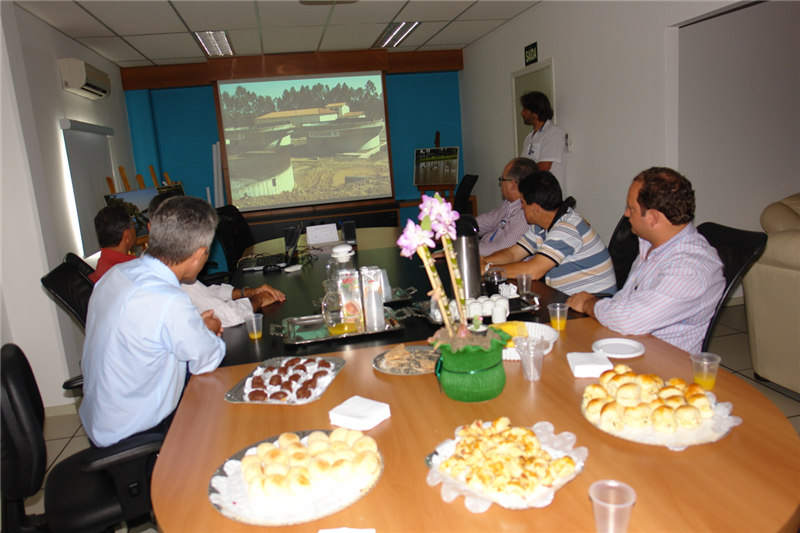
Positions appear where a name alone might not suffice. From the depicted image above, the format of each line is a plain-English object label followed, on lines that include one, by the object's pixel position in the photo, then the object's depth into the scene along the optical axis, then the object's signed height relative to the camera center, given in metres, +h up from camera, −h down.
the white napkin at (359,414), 1.29 -0.56
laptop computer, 3.53 -0.48
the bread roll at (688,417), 1.14 -0.55
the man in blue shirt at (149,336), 1.61 -0.41
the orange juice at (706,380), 1.36 -0.57
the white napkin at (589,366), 1.47 -0.55
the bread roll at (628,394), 1.21 -0.53
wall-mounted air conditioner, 4.71 +1.14
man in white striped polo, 2.59 -0.44
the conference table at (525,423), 0.94 -0.60
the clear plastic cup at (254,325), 2.03 -0.51
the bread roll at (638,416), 1.17 -0.56
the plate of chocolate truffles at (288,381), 1.47 -0.55
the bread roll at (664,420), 1.14 -0.55
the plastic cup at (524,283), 2.24 -0.48
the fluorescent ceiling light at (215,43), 5.57 +1.66
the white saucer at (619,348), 1.57 -0.56
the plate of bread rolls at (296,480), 0.99 -0.56
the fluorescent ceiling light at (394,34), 5.89 +1.66
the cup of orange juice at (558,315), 1.86 -0.52
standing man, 5.05 +0.29
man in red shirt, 3.00 -0.18
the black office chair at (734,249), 1.78 -0.34
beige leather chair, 2.78 -0.86
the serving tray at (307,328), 1.96 -0.55
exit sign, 5.46 +1.16
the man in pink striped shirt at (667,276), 1.76 -0.40
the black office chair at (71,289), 2.05 -0.33
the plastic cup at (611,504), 0.83 -0.53
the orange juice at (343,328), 1.99 -0.53
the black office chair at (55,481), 1.45 -0.75
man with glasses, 3.84 -0.33
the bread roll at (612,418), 1.18 -0.56
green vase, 1.34 -0.50
